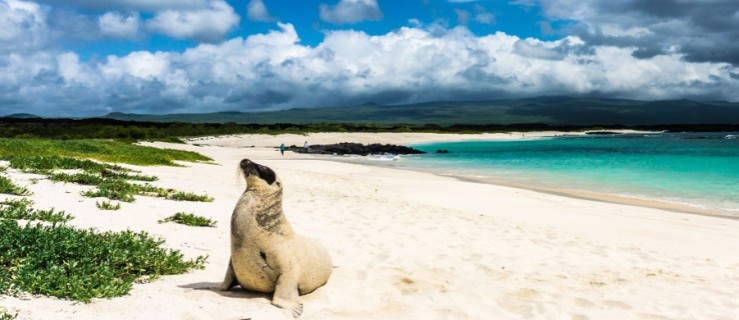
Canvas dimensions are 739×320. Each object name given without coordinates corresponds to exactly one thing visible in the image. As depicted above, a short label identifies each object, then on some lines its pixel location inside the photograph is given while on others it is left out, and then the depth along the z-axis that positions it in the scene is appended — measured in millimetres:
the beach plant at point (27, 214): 7930
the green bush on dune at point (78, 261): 5160
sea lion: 5797
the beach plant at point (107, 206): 9758
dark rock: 55978
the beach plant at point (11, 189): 10023
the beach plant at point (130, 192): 10898
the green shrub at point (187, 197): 12156
